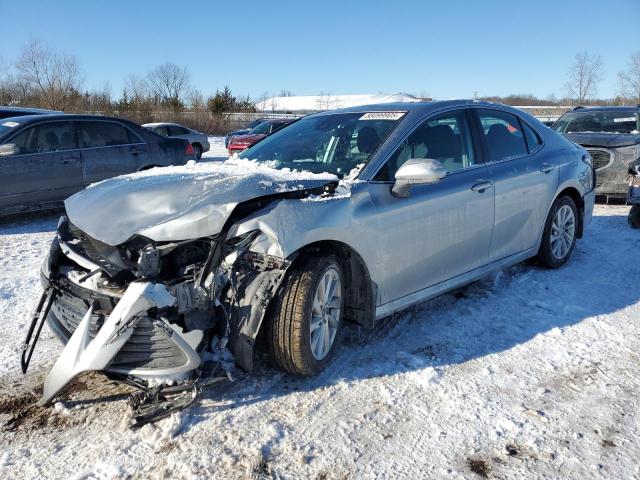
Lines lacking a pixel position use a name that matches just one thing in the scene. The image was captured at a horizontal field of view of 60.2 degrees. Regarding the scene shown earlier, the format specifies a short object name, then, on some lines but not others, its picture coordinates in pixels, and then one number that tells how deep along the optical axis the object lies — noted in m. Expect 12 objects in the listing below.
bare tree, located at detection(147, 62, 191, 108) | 40.08
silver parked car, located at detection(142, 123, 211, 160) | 20.06
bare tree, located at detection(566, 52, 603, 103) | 44.41
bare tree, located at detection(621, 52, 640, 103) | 38.34
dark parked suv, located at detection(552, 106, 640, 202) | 8.64
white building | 53.74
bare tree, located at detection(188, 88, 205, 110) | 42.57
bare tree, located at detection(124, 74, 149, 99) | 38.93
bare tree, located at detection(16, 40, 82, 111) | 32.12
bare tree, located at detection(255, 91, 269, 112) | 57.90
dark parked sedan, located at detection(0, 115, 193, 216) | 7.23
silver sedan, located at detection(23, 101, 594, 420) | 2.70
